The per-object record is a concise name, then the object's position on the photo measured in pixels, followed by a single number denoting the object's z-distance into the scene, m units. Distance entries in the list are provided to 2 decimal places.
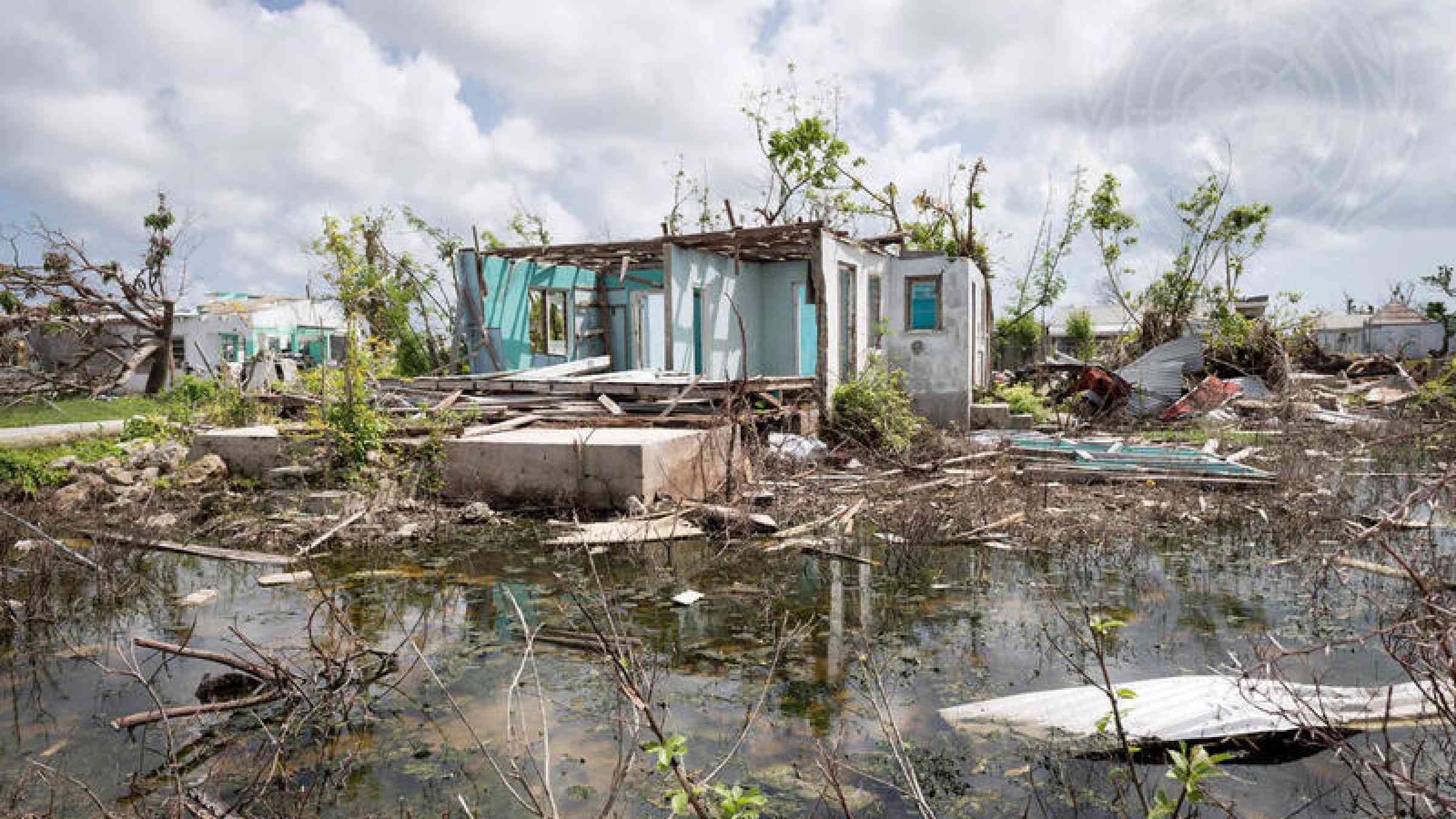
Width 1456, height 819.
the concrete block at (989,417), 15.37
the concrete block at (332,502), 8.10
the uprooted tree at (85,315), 20.34
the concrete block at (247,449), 9.78
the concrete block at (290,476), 9.21
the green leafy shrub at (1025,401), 16.53
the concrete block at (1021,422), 15.63
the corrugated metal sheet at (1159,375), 17.59
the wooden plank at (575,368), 13.47
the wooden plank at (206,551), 6.80
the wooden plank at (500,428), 9.44
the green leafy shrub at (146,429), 11.61
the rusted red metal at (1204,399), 17.05
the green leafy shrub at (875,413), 12.52
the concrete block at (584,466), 8.44
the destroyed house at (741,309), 14.30
